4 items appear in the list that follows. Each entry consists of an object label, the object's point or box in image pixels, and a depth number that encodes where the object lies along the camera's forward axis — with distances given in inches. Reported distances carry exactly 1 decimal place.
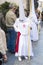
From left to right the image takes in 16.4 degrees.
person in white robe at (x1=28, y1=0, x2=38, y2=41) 248.9
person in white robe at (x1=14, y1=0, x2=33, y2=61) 176.4
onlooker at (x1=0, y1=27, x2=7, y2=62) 142.4
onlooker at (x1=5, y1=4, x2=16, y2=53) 198.4
